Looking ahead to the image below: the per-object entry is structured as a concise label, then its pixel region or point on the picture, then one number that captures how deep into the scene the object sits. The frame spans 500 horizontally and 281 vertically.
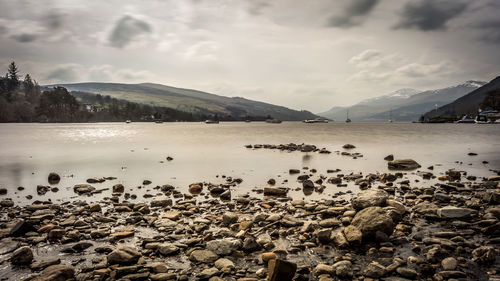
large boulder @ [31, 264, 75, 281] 7.45
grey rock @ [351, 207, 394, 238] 10.17
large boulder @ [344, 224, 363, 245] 9.75
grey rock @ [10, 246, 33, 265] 8.58
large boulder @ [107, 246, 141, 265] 8.56
